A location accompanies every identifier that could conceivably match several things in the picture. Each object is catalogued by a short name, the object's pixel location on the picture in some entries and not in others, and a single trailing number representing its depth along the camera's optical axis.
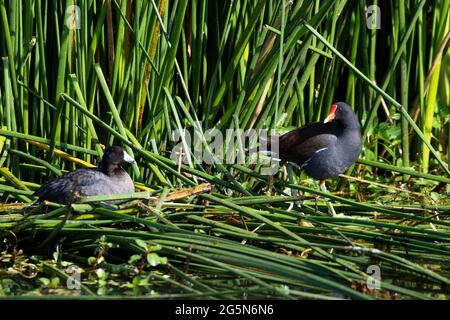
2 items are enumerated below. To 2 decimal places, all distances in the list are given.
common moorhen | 10.04
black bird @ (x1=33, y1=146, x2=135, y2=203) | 8.66
